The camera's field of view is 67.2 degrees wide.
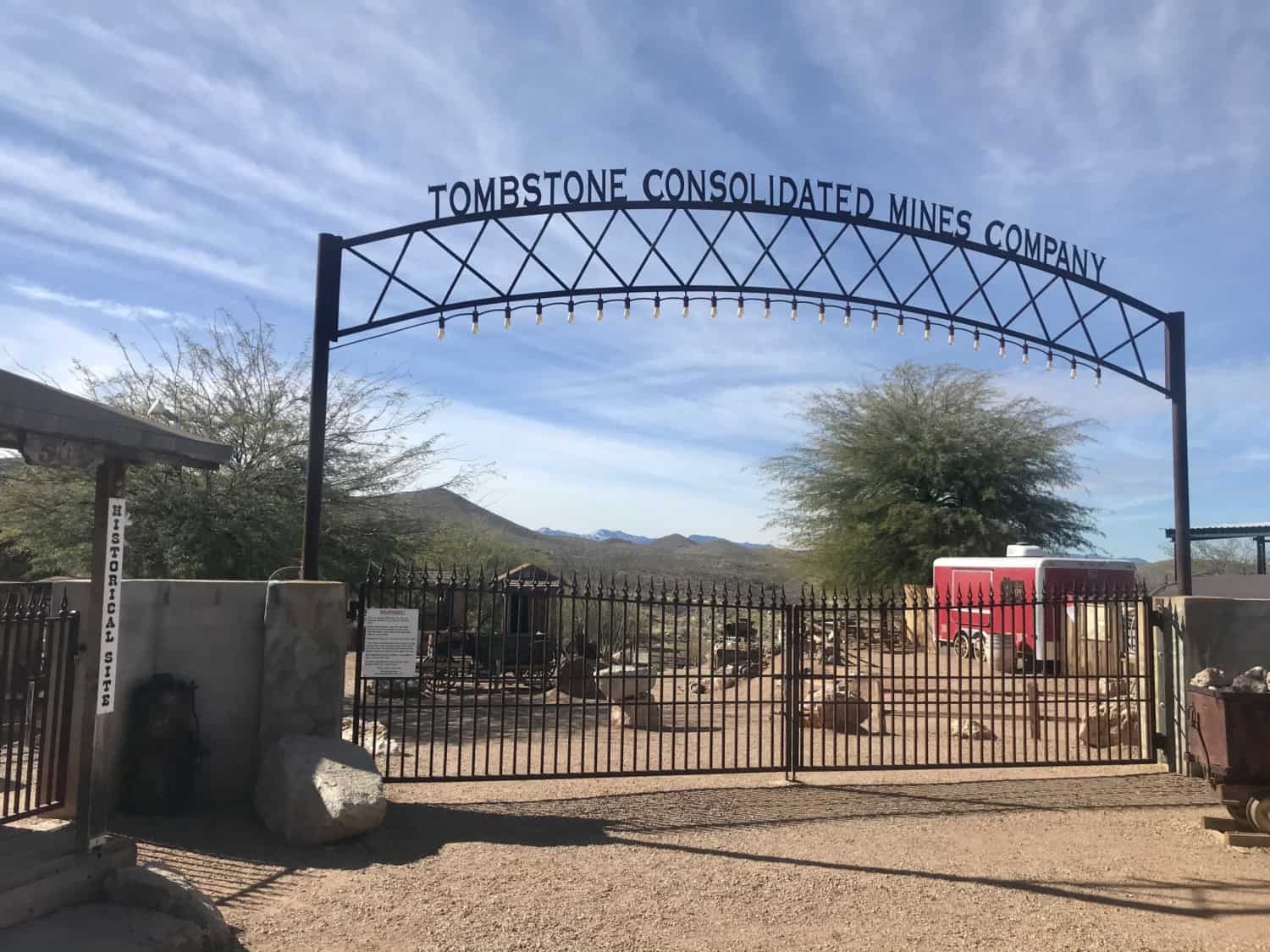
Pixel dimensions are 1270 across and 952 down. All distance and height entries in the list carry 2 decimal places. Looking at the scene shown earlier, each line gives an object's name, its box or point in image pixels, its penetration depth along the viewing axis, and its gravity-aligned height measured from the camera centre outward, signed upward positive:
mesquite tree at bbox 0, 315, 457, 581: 13.99 +0.91
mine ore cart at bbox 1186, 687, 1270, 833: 7.50 -1.34
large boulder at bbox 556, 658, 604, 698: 15.11 -1.76
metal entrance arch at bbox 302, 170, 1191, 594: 9.08 +2.94
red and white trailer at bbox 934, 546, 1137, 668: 19.33 +0.06
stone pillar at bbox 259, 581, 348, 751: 8.01 -0.83
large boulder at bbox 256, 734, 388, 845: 6.97 -1.69
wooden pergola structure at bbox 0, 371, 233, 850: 4.93 +0.63
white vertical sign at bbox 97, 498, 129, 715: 5.61 -0.25
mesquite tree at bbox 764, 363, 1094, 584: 27.94 +2.69
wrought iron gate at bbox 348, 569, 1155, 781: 8.97 -1.84
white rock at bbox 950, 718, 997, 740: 11.82 -1.95
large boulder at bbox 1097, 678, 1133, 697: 10.18 -1.37
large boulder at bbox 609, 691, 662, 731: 12.75 -1.98
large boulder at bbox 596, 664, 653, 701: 13.45 -1.68
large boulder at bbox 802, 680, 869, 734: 11.65 -1.74
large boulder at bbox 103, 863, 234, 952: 5.04 -1.79
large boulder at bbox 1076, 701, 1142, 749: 10.38 -1.68
